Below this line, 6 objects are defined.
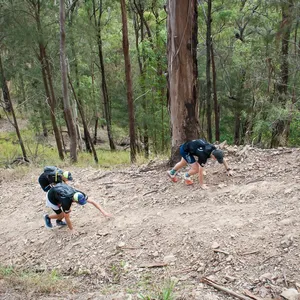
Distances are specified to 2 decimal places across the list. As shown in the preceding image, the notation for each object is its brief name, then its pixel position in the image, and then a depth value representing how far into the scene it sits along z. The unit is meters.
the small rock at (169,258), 3.69
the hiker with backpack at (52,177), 5.18
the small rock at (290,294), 2.70
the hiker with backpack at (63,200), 4.60
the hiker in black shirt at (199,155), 5.14
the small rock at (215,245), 3.64
